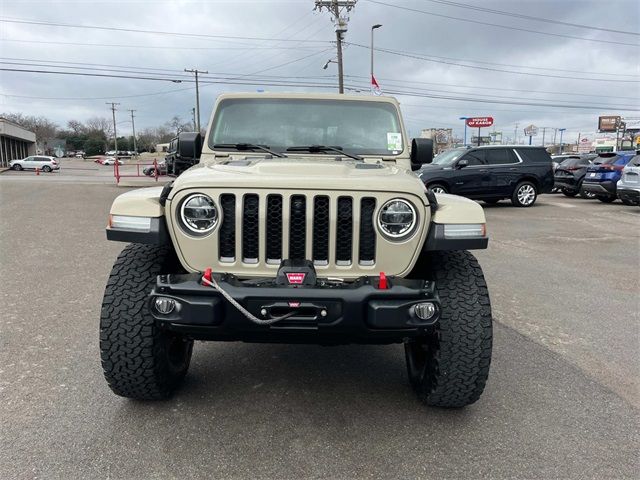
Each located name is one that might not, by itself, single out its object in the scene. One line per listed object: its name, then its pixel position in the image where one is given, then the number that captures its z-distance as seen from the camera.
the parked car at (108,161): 69.22
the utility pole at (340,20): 27.44
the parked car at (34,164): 42.63
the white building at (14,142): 48.88
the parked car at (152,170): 31.28
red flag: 22.83
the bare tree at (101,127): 109.81
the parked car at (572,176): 17.62
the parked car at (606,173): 15.09
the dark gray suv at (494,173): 13.79
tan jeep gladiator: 2.46
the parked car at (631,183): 13.38
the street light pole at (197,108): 55.92
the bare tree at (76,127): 111.82
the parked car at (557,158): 23.77
